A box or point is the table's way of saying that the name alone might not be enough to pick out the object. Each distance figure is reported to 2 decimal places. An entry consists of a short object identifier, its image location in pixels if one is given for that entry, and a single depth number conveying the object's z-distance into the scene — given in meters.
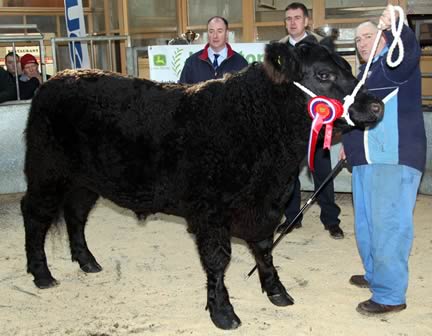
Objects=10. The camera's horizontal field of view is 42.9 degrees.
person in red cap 8.37
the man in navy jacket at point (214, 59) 5.38
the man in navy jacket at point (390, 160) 3.38
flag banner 10.59
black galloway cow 3.42
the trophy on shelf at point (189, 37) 8.72
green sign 7.09
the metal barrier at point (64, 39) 7.61
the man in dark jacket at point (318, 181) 5.19
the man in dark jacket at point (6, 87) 7.73
